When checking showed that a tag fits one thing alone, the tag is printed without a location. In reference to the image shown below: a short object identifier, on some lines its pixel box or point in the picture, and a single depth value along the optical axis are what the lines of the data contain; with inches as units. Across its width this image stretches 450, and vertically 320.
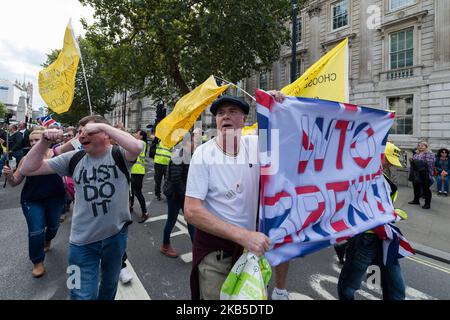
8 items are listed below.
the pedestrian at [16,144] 379.2
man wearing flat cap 69.9
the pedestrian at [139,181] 237.2
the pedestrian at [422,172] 302.8
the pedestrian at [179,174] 152.4
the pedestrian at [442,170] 373.1
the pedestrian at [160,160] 264.1
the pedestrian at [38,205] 136.0
